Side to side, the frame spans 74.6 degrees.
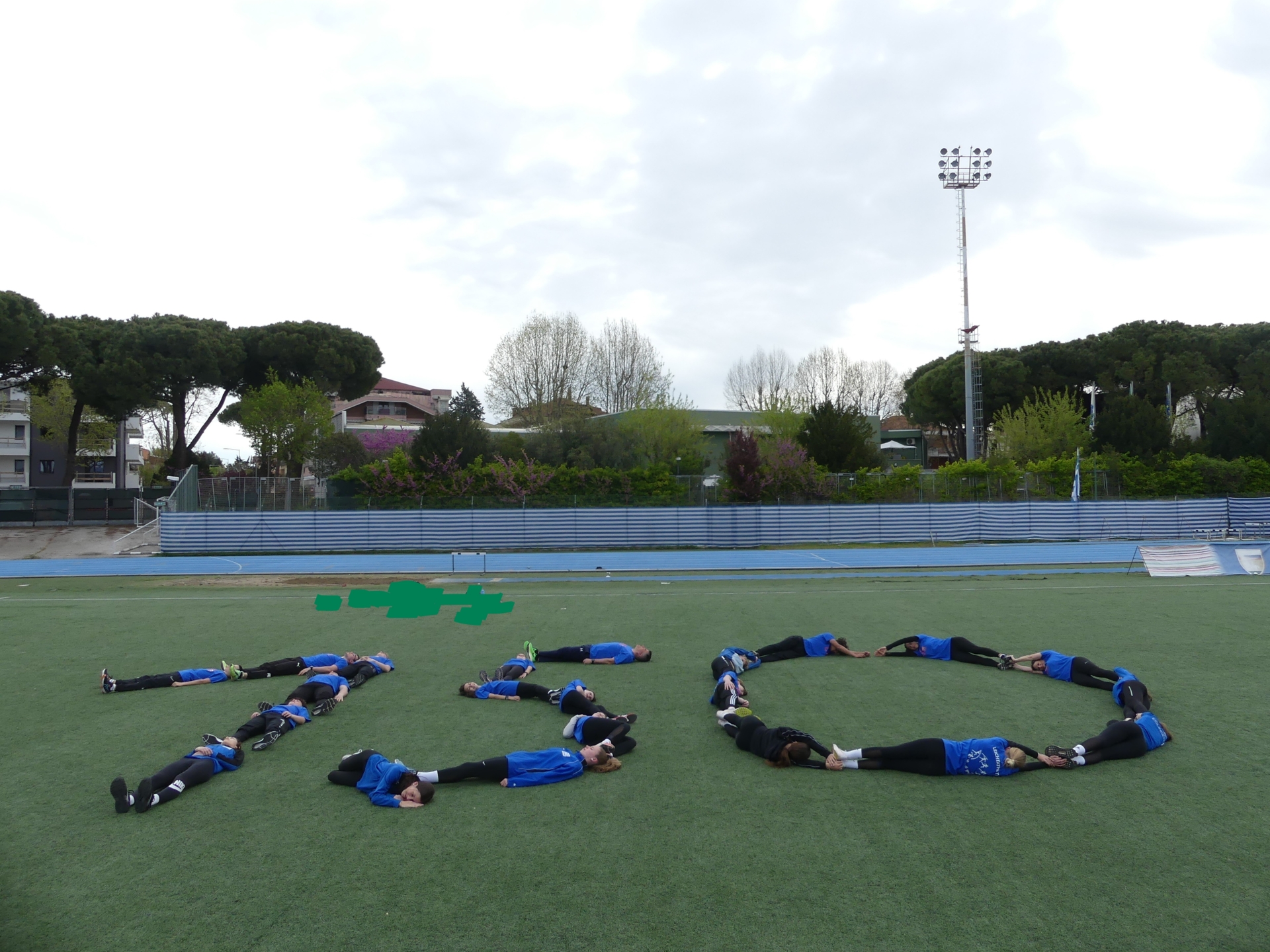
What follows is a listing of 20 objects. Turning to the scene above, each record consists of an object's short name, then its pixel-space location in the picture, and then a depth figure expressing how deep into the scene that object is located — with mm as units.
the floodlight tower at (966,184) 47969
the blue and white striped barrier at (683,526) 31422
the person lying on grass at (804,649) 10578
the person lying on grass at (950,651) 10086
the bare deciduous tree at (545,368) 55531
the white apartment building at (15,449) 68562
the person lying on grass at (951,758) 6270
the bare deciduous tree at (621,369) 57500
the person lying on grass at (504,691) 8719
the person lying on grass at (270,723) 7203
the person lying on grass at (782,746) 6504
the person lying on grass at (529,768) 6230
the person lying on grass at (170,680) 9414
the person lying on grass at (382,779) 5864
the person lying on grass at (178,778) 5855
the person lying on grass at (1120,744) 6426
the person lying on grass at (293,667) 9844
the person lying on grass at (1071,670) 8930
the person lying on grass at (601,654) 10672
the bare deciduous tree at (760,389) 67562
